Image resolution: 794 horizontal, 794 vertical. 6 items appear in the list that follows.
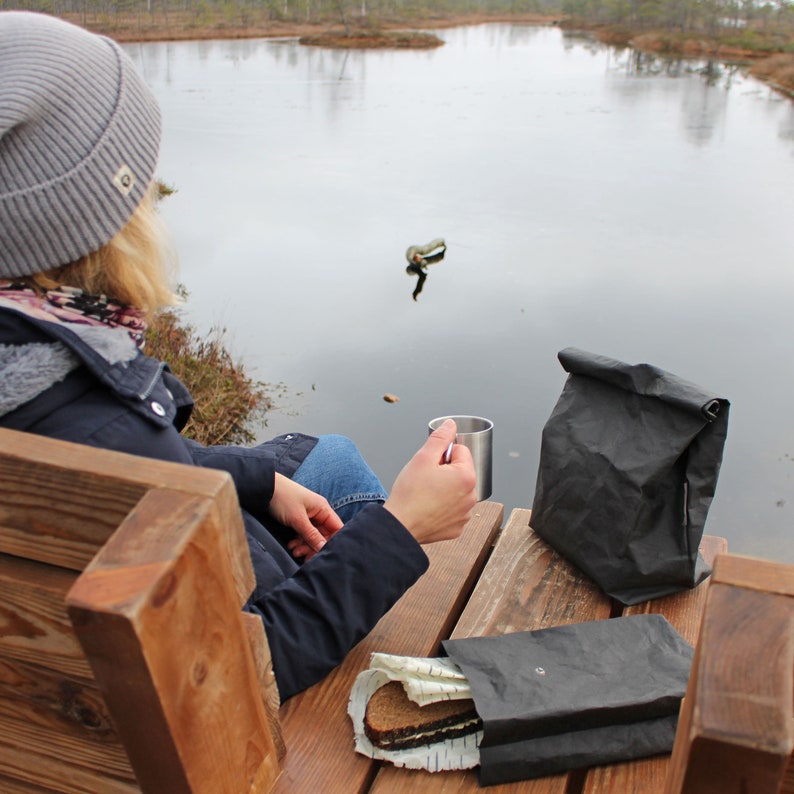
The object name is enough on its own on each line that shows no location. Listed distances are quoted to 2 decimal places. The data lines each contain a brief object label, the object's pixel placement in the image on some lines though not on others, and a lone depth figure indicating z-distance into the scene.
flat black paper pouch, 1.08
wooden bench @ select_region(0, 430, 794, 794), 0.60
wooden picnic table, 1.08
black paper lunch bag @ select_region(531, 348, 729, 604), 1.42
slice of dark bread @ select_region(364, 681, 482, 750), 1.10
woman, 0.96
